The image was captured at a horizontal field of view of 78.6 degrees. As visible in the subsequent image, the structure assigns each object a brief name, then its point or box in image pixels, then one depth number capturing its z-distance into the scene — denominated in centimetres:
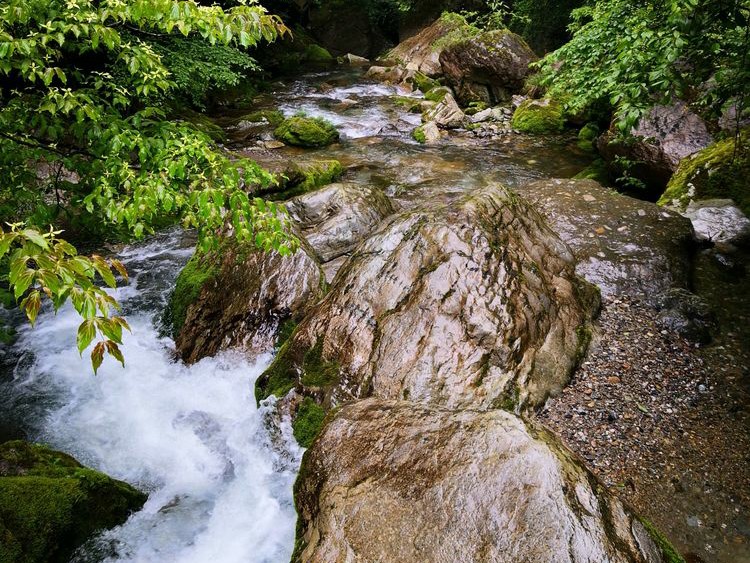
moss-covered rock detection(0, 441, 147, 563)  344
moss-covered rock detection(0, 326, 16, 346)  650
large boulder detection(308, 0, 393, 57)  3369
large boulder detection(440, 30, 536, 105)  1889
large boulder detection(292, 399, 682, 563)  262
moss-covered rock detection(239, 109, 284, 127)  1661
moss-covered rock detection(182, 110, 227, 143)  1427
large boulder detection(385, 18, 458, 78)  2416
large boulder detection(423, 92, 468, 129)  1673
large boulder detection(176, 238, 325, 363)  628
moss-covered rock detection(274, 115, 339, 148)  1466
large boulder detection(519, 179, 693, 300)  607
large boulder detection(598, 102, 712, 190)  900
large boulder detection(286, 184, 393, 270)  766
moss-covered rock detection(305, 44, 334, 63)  3050
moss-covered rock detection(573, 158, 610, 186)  1061
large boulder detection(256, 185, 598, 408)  453
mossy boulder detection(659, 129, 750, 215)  696
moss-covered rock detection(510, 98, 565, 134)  1563
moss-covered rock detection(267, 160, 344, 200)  1013
